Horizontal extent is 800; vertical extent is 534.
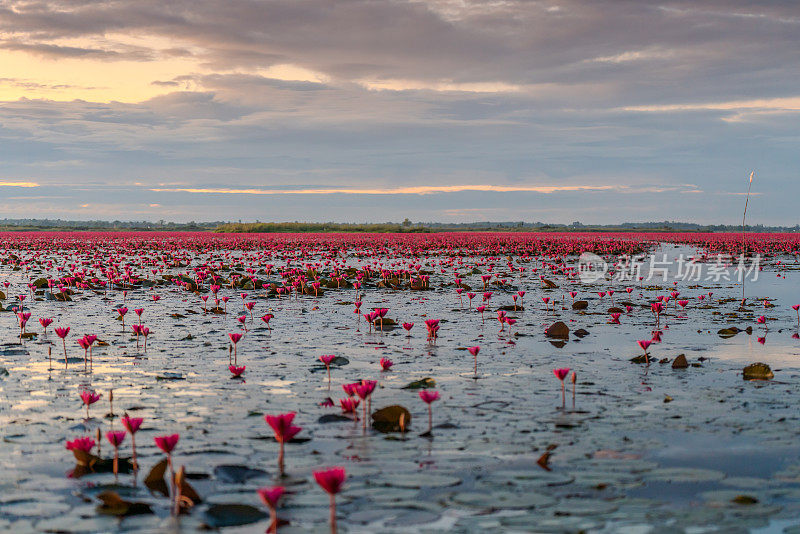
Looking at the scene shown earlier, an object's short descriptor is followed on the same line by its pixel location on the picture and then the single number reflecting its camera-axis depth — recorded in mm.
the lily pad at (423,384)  7359
